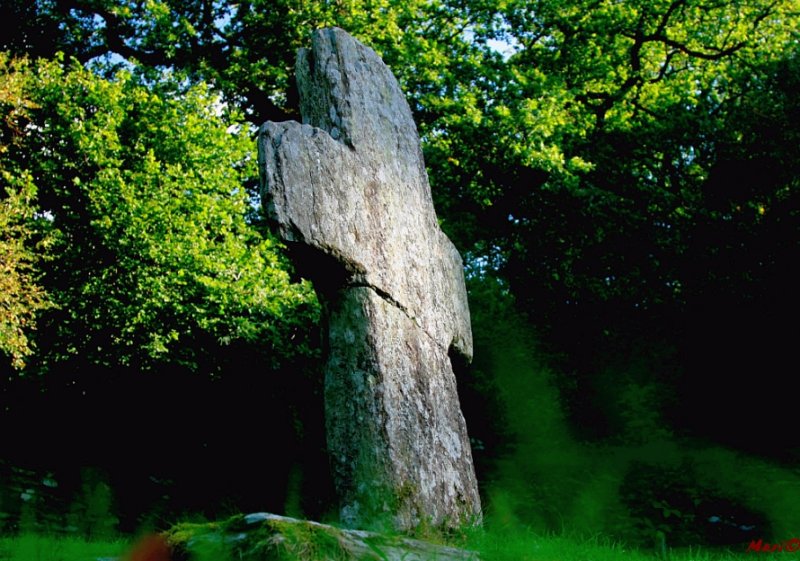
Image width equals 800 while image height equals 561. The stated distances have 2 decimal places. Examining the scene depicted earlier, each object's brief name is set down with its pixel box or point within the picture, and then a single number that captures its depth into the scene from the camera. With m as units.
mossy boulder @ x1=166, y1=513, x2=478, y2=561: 3.54
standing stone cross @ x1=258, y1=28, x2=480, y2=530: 5.89
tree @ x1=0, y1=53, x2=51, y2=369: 11.57
